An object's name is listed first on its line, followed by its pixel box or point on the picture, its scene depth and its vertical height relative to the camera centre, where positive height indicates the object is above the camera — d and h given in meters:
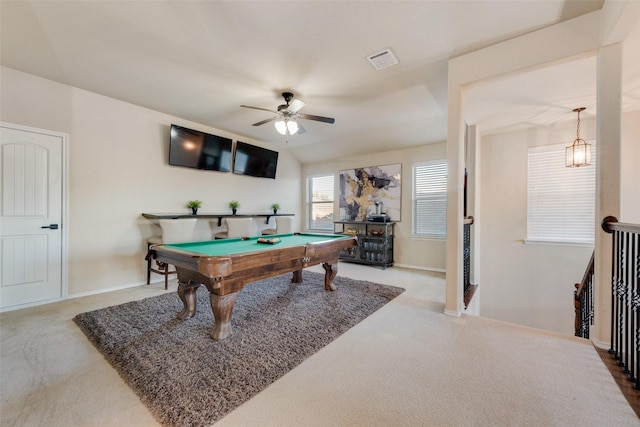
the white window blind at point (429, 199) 4.84 +0.30
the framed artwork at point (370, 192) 5.32 +0.48
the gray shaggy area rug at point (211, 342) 1.54 -1.11
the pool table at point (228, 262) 2.10 -0.47
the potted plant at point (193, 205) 4.37 +0.13
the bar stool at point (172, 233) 3.58 -0.30
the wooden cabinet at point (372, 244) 5.03 -0.63
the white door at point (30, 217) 2.90 -0.07
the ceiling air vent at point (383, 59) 2.54 +1.63
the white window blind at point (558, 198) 3.78 +0.27
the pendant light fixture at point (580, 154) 3.48 +0.87
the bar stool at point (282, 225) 5.24 -0.26
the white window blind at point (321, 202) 6.43 +0.28
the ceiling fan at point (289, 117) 3.13 +1.28
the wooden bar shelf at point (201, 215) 3.80 -0.05
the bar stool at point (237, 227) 4.30 -0.25
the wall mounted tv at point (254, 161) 5.16 +1.13
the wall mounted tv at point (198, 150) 4.18 +1.12
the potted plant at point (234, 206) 5.00 +0.13
